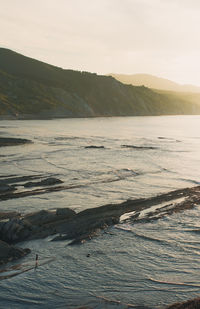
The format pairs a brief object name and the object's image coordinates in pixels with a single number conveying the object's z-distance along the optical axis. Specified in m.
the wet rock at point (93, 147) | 52.62
